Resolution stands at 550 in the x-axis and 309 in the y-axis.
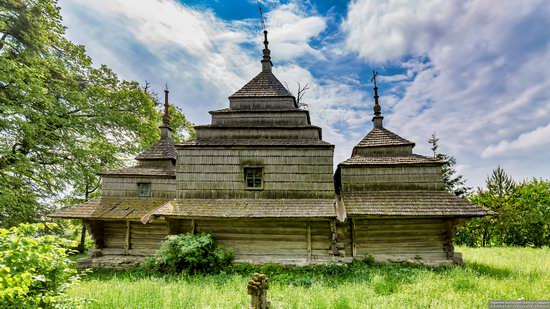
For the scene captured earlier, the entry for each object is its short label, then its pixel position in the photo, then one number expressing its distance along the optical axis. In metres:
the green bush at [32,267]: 3.56
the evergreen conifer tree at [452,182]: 27.83
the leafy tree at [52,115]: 13.43
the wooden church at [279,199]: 11.23
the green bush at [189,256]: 10.11
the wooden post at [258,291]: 4.58
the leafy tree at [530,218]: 21.84
